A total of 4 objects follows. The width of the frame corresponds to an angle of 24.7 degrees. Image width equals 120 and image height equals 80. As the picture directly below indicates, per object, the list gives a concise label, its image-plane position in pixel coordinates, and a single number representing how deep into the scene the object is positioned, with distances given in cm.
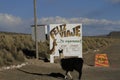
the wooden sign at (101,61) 1982
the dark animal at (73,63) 1332
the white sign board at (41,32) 2061
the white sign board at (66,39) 2001
